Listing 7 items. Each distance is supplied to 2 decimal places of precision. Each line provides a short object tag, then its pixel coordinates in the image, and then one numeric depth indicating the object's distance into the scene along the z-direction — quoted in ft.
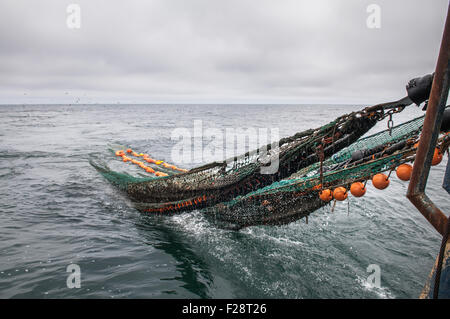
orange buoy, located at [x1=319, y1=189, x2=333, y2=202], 15.16
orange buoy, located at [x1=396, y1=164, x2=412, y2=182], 10.65
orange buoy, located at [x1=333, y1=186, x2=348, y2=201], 14.20
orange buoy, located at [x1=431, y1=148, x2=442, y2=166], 10.75
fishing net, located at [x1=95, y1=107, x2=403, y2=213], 12.84
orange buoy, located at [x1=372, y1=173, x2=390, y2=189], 11.69
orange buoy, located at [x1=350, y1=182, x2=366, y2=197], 13.51
